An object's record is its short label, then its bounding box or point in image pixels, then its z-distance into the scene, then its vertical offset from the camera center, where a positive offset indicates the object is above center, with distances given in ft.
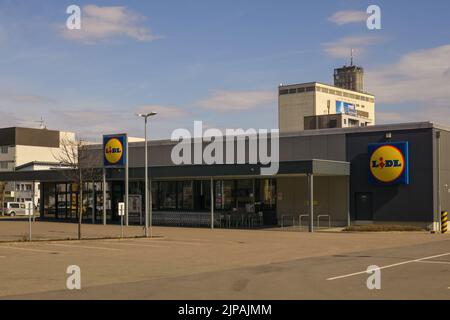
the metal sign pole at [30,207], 90.26 -3.17
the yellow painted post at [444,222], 113.80 -7.13
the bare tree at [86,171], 98.13 +2.79
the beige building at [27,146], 306.76 +19.56
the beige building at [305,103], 401.08 +52.48
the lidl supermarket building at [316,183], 118.21 +0.24
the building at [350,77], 559.79 +94.93
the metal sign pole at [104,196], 135.93 -2.43
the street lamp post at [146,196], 104.18 -2.05
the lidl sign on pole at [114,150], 141.79 +7.81
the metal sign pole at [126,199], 114.94 -2.76
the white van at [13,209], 224.74 -8.52
